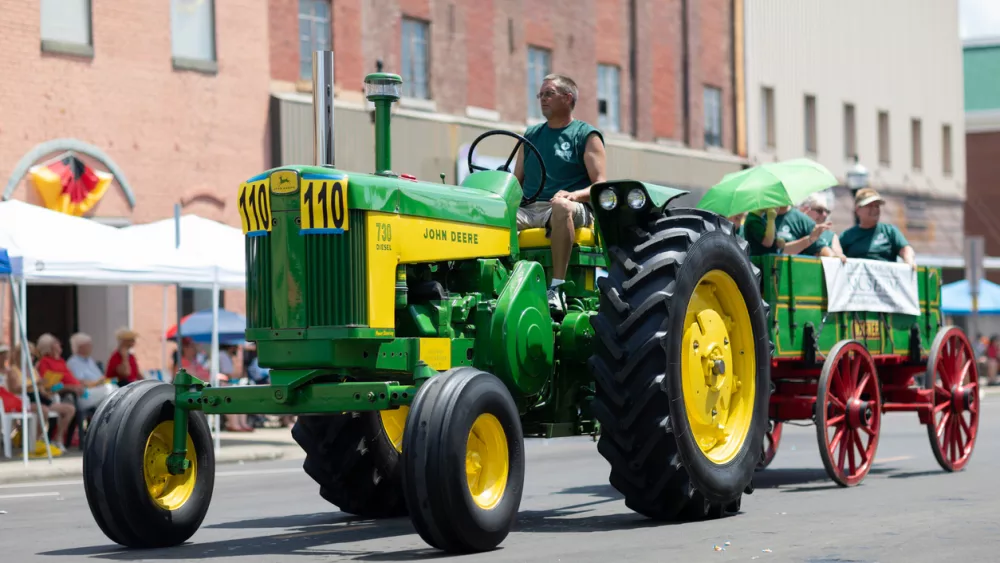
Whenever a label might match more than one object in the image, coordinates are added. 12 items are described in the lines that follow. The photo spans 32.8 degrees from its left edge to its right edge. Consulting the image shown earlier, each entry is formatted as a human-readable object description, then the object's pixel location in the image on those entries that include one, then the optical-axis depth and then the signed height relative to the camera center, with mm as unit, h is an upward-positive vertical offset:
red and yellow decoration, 23781 +1625
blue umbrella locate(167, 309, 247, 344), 24312 -449
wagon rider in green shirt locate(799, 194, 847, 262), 13891 +582
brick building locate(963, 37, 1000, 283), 57875 +5009
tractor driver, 10438 +813
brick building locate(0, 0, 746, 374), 24250 +3337
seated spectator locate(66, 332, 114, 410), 20094 -920
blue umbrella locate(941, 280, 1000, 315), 37375 -414
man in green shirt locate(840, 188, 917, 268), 14297 +379
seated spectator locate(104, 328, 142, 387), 20530 -798
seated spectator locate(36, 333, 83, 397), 20172 -866
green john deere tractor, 8562 -390
